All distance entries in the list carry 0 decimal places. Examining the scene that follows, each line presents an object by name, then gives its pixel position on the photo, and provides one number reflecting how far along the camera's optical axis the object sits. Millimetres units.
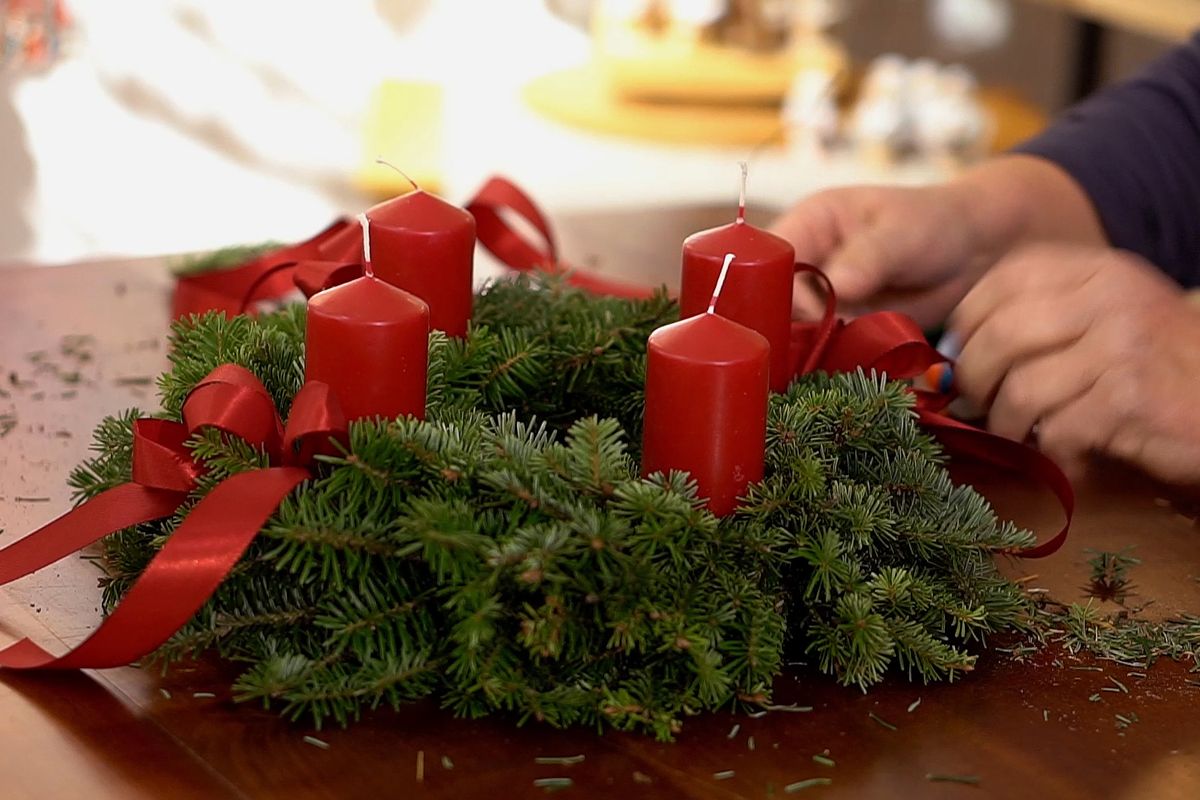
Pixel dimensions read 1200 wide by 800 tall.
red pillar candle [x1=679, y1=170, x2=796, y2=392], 1514
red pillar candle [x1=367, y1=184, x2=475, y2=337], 1539
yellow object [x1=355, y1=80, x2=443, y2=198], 5467
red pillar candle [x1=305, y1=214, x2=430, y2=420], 1392
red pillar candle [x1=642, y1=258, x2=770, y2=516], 1384
